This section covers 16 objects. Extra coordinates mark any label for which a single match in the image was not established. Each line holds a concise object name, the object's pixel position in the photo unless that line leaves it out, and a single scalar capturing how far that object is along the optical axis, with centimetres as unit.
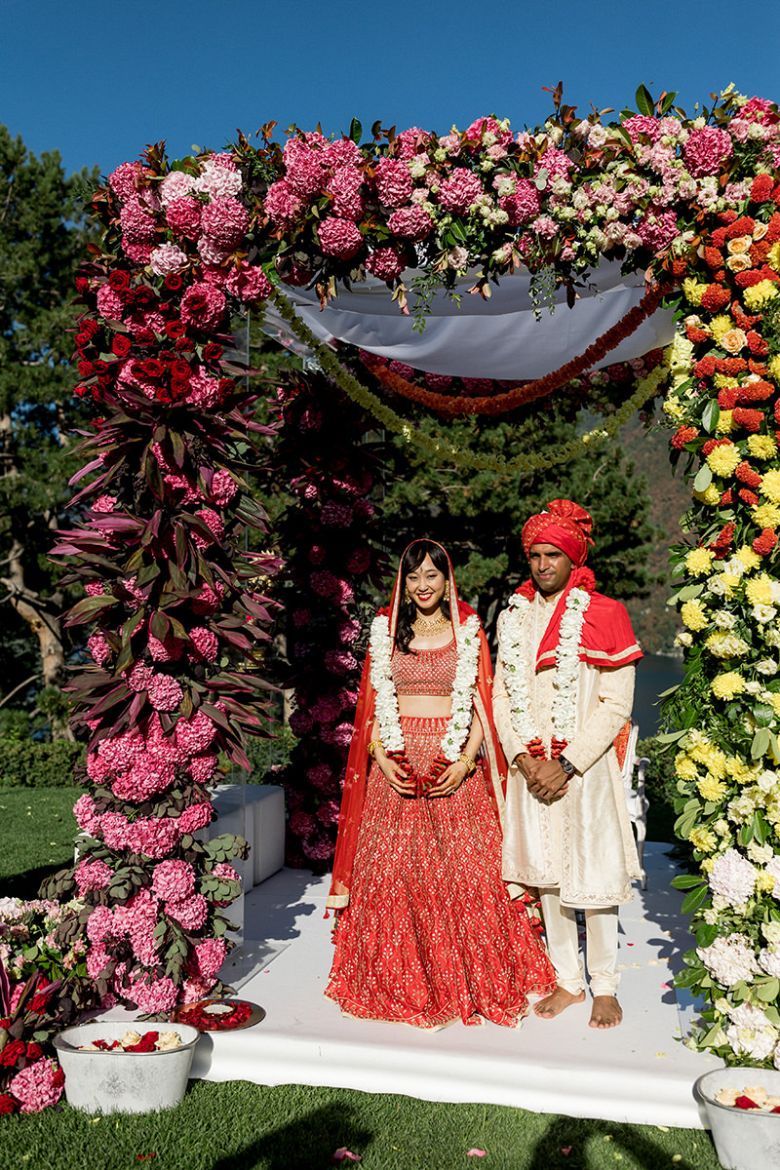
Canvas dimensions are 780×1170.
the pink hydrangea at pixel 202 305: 446
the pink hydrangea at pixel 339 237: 427
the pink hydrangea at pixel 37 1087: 386
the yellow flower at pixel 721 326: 411
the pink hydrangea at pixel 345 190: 425
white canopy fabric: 586
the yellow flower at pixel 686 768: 415
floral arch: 399
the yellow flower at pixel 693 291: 417
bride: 466
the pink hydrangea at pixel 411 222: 430
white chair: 690
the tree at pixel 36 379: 1859
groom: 457
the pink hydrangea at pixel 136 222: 446
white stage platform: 399
